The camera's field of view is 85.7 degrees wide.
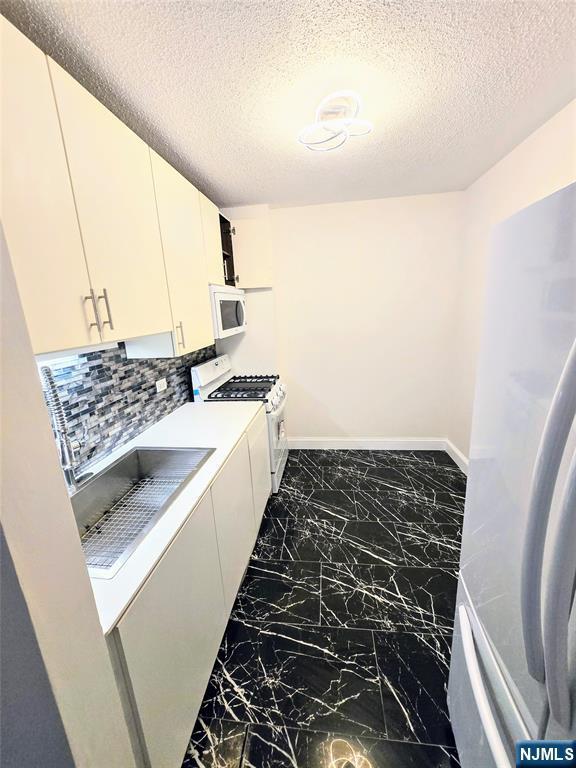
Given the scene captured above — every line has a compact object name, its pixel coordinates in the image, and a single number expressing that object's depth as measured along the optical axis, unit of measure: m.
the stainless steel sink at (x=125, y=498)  1.10
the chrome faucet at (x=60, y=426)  1.22
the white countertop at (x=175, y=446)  0.83
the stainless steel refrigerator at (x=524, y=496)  0.52
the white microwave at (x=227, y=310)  2.22
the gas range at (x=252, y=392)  2.46
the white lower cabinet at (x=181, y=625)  0.84
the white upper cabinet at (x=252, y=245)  2.77
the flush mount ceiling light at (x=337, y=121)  1.37
